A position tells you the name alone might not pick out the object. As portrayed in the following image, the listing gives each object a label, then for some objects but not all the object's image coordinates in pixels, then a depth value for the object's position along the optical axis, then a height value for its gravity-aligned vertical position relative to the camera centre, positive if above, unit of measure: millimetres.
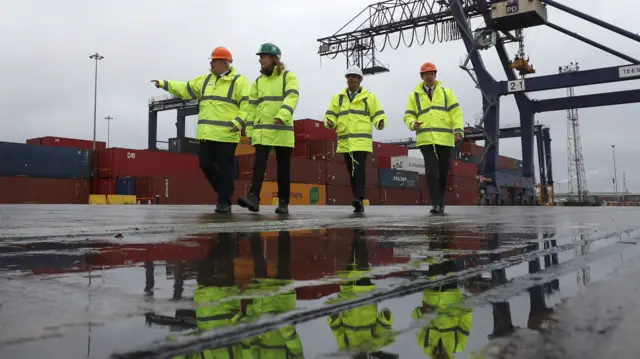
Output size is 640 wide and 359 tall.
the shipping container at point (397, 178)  25516 +1782
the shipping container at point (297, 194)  20836 +848
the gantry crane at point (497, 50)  20750 +7719
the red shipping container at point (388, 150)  29094 +3939
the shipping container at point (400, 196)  25531 +813
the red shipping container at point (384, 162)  28758 +2930
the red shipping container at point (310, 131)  23609 +4029
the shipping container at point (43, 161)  19031 +2353
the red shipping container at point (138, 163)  20859 +2383
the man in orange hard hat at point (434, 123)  5965 +1080
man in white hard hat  5895 +1101
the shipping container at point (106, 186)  20578 +1335
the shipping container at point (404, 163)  31250 +3090
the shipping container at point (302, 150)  23619 +3084
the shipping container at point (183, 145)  25312 +3701
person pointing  5078 +1105
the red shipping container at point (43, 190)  18828 +1150
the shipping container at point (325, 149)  23266 +3082
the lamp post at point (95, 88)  29962 +8461
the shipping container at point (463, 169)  29767 +2605
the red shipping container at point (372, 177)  24172 +1736
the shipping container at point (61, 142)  28109 +4652
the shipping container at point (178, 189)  18641 +1047
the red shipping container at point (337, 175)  23016 +1818
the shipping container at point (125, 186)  19859 +1293
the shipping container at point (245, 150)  22938 +3041
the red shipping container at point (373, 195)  24061 +825
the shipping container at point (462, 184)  28984 +1587
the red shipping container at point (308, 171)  20828 +1862
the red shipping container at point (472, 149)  29888 +4106
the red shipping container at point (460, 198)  28805 +726
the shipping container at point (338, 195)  22814 +826
